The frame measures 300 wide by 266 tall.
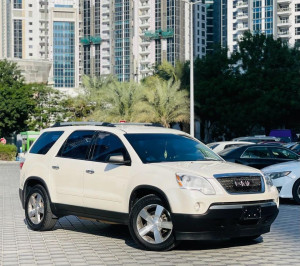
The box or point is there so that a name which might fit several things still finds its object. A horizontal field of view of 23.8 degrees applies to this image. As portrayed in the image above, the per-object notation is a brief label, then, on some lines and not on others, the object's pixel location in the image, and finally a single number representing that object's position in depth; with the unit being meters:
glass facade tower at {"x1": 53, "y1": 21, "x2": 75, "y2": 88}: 168.50
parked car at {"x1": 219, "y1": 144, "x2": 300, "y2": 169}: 19.55
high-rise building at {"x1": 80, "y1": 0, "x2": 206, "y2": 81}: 150.25
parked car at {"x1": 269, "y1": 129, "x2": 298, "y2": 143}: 61.49
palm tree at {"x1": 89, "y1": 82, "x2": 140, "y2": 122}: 62.66
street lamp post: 36.82
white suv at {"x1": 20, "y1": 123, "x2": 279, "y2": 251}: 8.84
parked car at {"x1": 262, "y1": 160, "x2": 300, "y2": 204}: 15.91
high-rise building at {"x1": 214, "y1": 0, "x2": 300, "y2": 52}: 134.62
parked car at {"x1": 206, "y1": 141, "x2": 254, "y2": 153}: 26.89
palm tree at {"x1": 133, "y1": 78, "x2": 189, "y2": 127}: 59.31
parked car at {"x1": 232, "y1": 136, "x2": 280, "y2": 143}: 36.81
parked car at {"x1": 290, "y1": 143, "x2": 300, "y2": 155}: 28.61
